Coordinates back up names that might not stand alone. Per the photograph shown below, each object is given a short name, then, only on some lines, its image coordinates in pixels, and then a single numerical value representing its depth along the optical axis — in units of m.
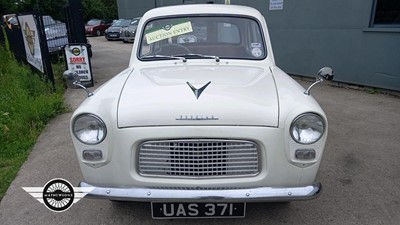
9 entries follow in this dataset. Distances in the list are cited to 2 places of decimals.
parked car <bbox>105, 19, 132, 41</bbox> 22.53
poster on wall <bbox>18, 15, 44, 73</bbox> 7.20
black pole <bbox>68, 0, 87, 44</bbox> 8.42
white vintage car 2.30
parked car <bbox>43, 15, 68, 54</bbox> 10.88
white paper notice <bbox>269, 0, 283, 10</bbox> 8.97
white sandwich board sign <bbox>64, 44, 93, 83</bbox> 7.77
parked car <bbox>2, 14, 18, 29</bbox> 9.79
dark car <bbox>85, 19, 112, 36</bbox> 27.89
